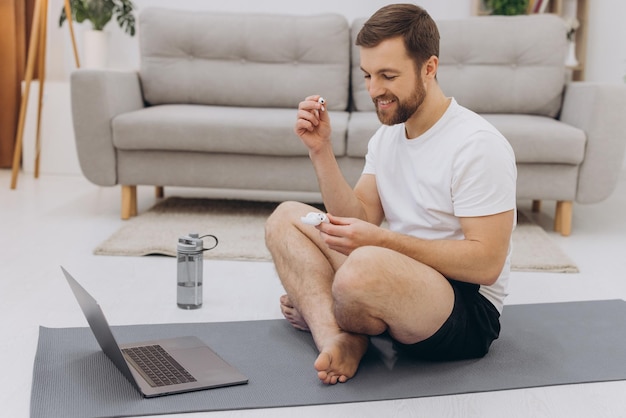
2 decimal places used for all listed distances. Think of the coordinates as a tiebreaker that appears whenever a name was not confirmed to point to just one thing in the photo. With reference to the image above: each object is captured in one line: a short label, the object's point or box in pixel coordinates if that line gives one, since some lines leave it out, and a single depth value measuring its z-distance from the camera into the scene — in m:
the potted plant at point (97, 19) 4.62
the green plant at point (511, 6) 4.70
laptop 1.72
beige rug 2.91
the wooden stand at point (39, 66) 4.25
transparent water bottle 2.30
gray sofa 3.37
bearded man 1.73
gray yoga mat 1.68
